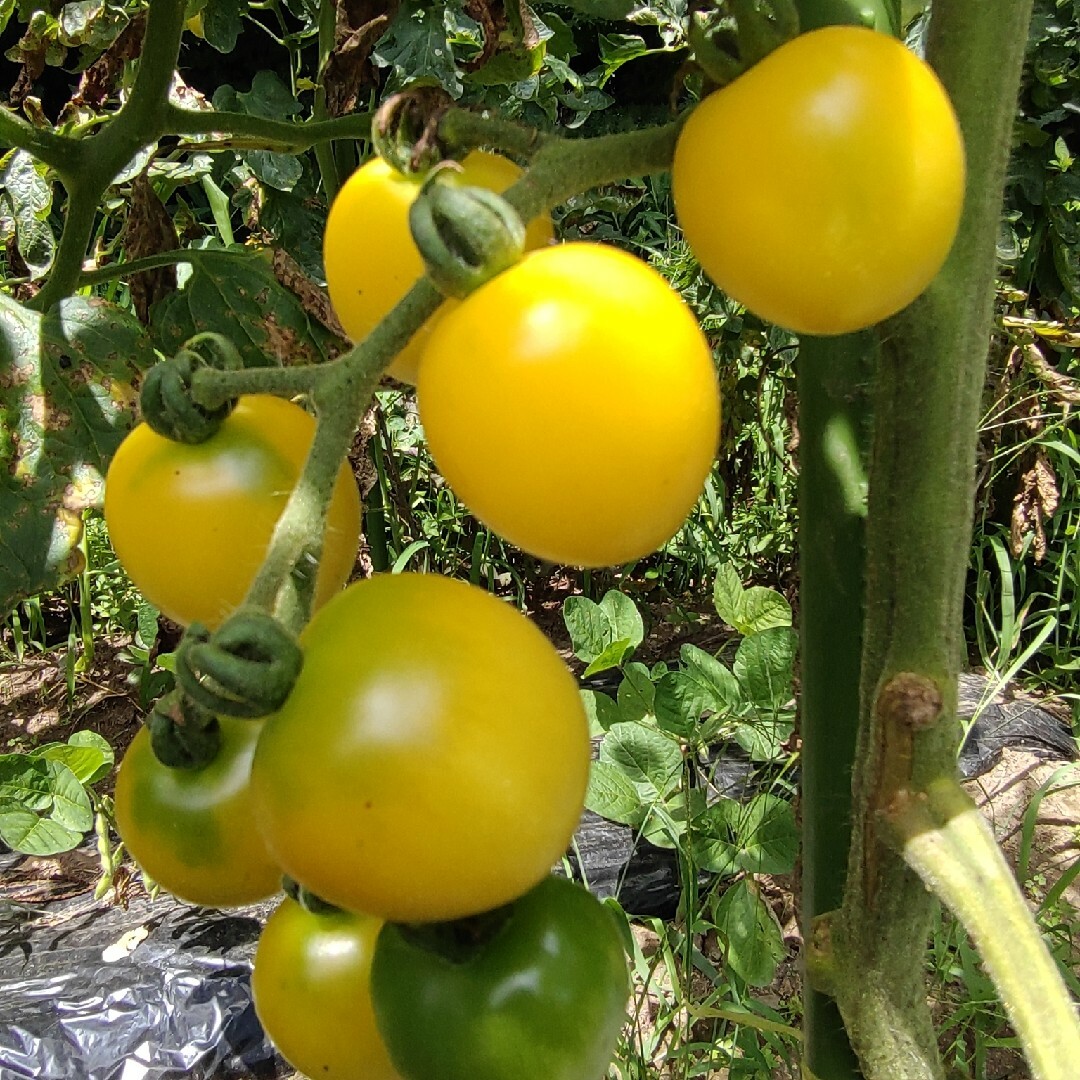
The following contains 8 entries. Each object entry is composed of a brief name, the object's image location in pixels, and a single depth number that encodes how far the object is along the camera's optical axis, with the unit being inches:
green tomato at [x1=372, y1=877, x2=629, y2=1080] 5.2
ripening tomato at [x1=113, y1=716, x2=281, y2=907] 5.4
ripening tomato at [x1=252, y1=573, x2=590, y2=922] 4.2
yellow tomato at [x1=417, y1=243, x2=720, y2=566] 4.4
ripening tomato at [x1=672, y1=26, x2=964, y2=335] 4.5
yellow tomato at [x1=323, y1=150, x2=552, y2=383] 6.0
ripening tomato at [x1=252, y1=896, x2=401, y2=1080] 5.7
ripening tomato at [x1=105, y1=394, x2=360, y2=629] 5.5
